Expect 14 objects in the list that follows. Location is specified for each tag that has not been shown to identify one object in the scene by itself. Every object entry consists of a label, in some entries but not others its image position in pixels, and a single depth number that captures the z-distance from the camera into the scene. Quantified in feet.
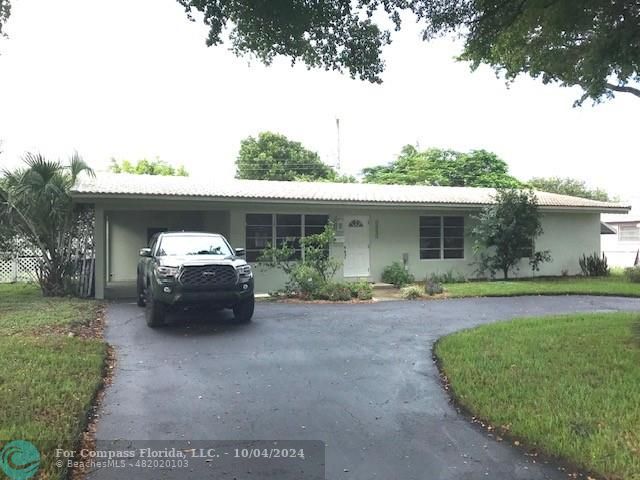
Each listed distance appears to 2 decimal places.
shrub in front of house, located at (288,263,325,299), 45.16
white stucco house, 47.73
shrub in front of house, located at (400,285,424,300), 45.96
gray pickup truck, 29.94
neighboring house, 97.40
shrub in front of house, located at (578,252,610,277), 64.90
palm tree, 42.93
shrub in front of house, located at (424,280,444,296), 47.16
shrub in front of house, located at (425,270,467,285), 57.90
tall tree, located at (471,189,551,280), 56.08
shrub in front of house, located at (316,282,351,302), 44.09
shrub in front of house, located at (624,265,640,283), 57.82
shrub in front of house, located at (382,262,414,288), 55.26
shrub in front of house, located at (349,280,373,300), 44.57
